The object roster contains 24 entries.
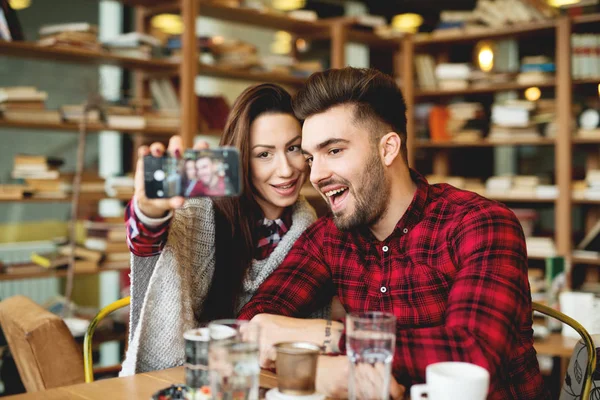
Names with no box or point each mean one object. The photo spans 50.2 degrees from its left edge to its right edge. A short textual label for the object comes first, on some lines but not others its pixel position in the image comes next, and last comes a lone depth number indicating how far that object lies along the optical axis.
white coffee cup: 0.91
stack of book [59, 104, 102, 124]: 3.48
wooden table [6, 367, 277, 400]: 1.19
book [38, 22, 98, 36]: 3.40
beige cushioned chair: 1.53
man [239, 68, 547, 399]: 1.39
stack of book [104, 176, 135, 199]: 3.65
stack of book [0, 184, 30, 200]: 3.26
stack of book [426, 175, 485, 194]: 4.71
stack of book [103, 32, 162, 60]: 3.60
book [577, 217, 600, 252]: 4.12
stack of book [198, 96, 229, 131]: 3.93
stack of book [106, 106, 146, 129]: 3.61
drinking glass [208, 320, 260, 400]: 0.95
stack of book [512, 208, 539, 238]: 4.47
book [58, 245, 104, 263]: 3.51
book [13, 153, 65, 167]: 3.34
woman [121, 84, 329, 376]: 1.56
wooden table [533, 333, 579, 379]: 2.24
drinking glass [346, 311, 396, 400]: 1.01
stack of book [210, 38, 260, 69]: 4.00
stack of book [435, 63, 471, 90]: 4.71
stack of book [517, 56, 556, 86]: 4.33
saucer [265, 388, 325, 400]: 1.05
